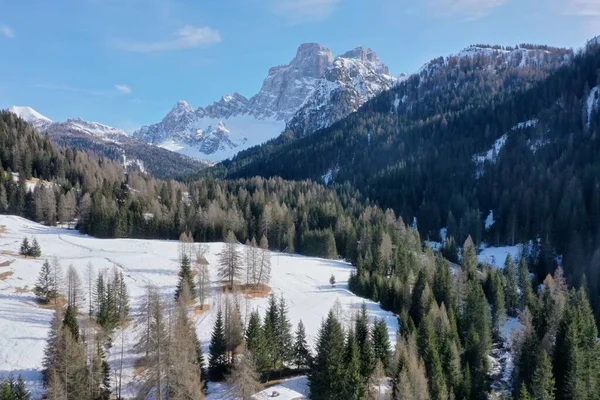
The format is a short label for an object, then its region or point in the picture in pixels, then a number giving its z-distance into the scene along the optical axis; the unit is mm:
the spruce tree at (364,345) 50000
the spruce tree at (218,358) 53531
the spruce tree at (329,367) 47219
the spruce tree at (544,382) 50844
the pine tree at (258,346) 51750
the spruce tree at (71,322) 49512
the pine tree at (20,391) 40566
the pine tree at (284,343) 56469
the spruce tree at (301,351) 57719
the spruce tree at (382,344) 53566
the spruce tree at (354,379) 46031
